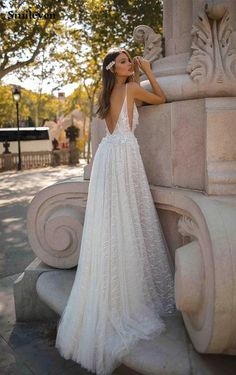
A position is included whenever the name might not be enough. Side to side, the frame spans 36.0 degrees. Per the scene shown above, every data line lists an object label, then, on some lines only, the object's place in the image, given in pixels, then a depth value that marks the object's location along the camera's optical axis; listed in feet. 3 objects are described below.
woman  8.35
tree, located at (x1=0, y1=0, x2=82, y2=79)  40.70
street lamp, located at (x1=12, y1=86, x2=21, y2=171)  65.72
